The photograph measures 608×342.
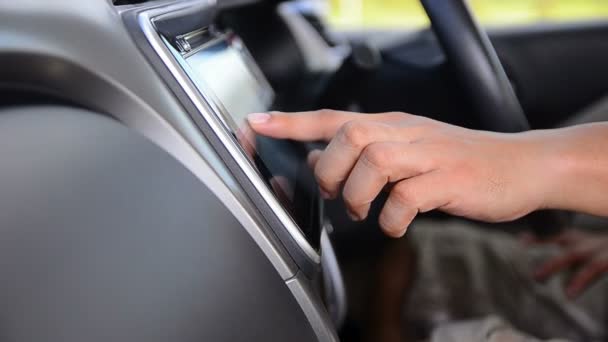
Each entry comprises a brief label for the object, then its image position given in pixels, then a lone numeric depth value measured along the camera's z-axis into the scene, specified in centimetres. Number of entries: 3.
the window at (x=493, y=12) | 139
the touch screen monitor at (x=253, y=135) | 45
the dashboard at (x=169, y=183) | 40
